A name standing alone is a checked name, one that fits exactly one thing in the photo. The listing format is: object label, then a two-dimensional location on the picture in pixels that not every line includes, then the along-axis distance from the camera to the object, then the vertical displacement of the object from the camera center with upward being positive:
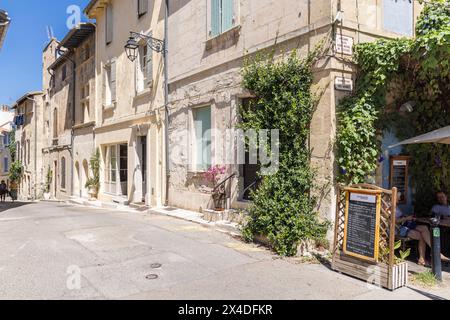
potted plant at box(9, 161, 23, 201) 32.00 -1.41
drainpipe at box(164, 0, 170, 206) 10.93 +2.07
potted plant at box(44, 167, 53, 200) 23.44 -1.55
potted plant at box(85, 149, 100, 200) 15.74 -0.78
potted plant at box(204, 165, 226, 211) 8.55 -0.70
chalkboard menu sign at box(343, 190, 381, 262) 4.65 -0.84
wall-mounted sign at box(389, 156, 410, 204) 6.89 -0.26
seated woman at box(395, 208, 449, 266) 5.64 -1.13
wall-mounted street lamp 10.64 +3.59
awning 5.49 +0.38
